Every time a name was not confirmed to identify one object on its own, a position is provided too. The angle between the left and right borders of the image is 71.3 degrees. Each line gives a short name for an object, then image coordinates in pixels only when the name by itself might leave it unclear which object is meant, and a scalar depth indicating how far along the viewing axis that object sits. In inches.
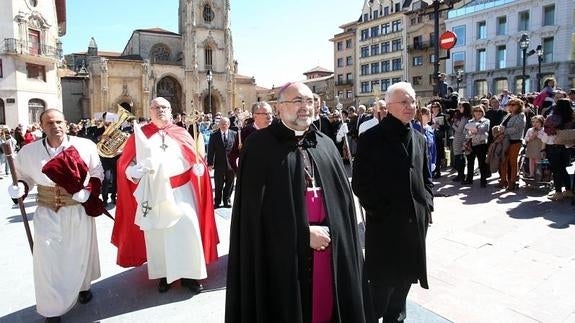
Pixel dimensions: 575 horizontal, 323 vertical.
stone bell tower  2177.7
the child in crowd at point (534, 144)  313.6
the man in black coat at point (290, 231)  98.6
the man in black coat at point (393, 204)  133.2
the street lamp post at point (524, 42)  746.2
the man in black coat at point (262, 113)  252.4
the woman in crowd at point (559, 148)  289.7
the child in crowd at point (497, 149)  334.3
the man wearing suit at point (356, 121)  466.0
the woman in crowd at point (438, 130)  416.2
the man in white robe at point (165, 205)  167.8
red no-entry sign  480.9
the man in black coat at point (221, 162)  340.5
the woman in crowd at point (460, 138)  374.6
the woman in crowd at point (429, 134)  303.4
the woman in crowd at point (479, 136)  349.4
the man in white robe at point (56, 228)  149.3
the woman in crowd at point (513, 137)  327.0
